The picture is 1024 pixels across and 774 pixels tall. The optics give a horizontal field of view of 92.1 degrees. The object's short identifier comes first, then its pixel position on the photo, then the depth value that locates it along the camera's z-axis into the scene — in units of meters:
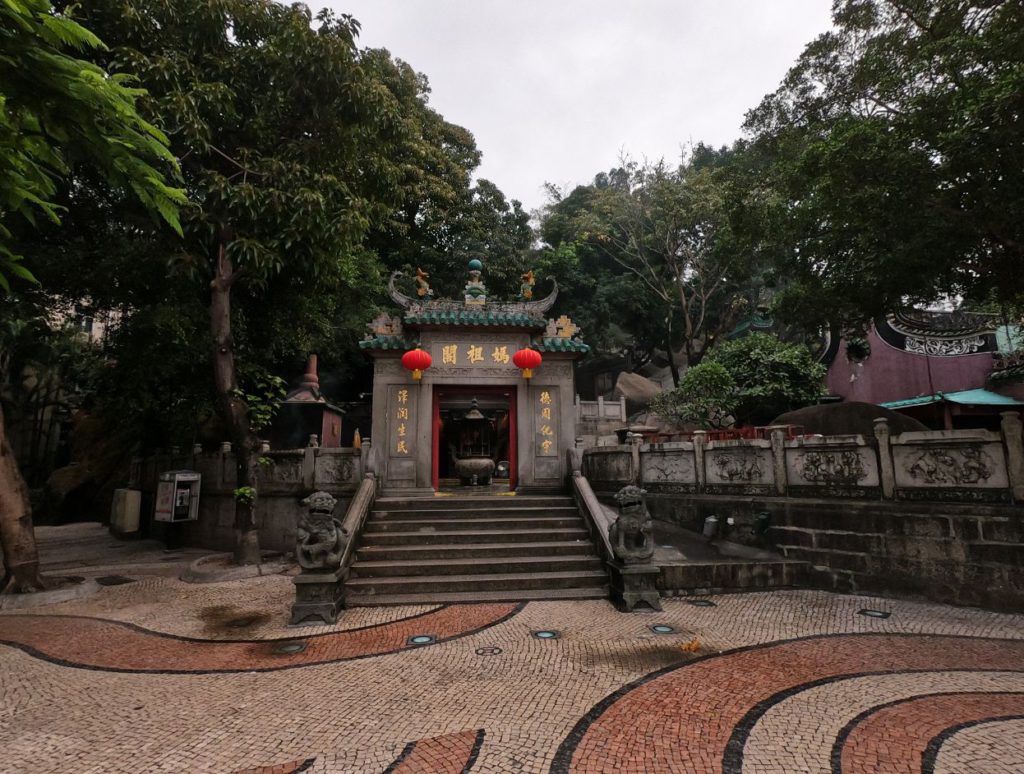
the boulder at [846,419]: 12.03
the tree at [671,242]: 23.11
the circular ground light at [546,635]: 5.62
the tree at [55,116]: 2.98
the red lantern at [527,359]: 10.45
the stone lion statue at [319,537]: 6.57
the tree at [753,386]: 16.12
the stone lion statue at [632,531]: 6.89
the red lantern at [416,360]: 10.27
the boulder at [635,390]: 28.19
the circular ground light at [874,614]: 6.35
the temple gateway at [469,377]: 10.55
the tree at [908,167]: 5.72
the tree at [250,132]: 8.21
